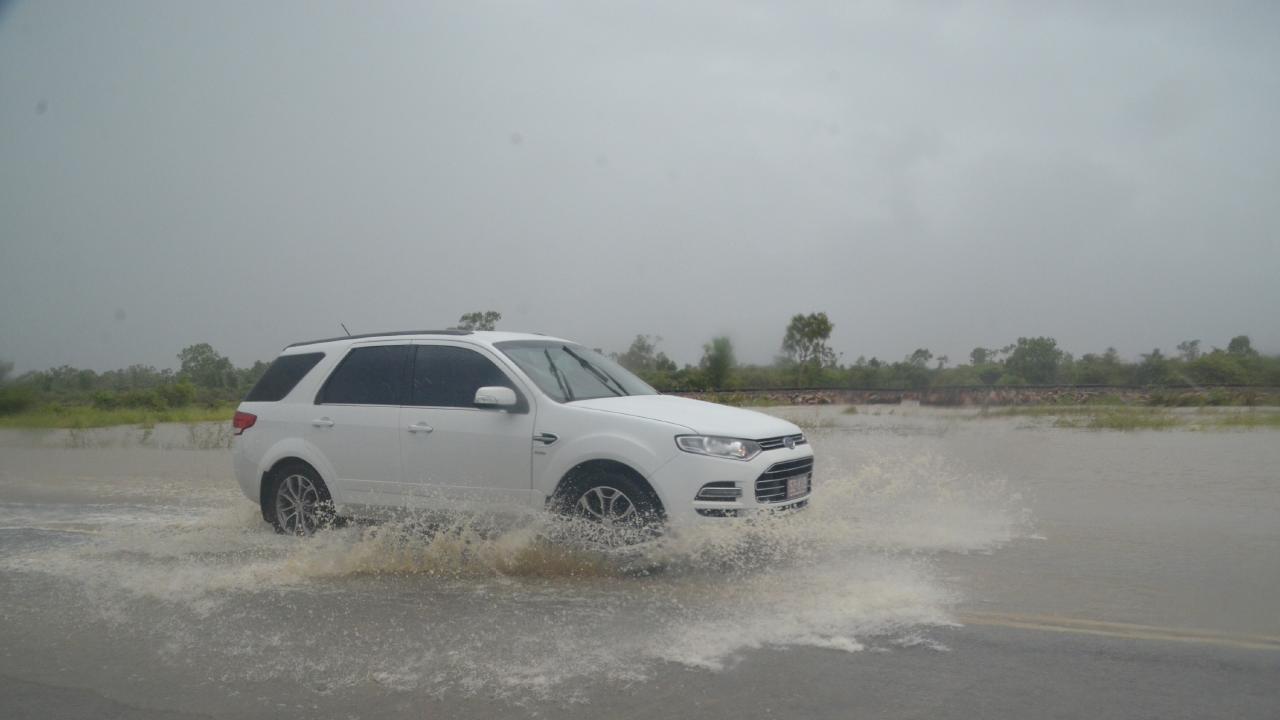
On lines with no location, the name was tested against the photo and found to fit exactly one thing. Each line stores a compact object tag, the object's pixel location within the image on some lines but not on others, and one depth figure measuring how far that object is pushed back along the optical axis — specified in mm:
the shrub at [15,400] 26738
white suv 7059
